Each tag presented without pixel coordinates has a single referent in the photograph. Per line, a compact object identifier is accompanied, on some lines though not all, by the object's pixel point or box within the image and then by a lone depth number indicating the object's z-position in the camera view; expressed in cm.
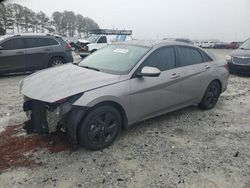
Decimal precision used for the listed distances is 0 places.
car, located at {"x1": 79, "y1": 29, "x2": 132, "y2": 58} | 1133
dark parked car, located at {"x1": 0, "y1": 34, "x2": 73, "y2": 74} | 677
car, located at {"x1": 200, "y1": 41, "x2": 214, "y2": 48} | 4066
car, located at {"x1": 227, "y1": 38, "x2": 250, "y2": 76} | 733
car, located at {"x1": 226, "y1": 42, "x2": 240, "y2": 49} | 3612
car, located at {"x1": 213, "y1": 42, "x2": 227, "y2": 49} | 3770
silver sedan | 253
